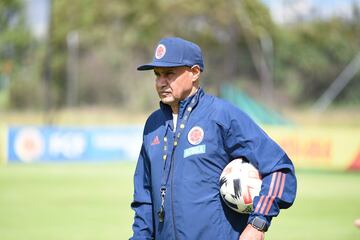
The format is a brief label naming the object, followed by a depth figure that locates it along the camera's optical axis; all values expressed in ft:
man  28.40
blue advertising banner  174.70
